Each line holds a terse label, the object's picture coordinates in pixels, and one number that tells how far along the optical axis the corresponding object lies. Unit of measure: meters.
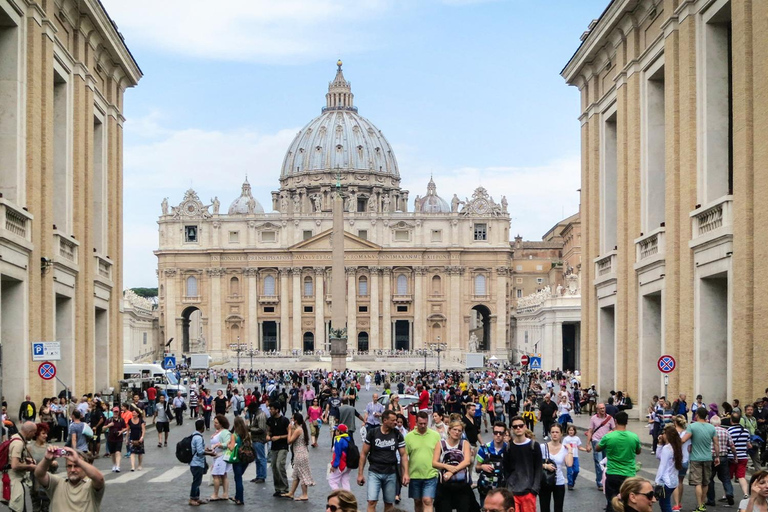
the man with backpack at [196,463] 17.64
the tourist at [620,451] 13.98
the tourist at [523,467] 12.34
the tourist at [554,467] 13.92
